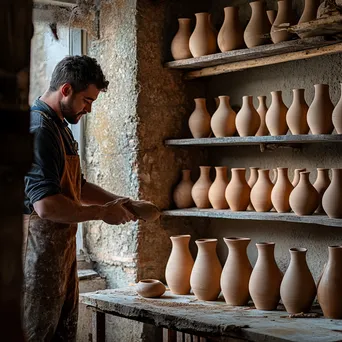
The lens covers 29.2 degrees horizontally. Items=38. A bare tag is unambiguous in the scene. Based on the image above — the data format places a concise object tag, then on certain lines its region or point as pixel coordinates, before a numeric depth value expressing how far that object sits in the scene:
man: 3.05
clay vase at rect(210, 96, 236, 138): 4.15
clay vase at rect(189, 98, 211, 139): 4.32
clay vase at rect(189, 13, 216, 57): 4.20
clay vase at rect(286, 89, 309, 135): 3.71
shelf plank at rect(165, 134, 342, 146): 3.51
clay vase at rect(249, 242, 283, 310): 3.45
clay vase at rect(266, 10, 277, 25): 3.97
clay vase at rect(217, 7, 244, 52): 4.07
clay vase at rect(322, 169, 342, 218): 3.47
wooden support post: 0.96
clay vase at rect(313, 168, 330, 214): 3.68
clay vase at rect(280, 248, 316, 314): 3.34
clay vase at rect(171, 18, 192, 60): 4.32
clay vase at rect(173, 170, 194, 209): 4.41
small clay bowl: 3.77
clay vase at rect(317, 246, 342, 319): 3.21
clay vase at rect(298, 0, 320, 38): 3.61
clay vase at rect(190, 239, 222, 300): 3.73
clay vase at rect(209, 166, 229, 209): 4.17
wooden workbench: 2.95
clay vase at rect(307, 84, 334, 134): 3.58
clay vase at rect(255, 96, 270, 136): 4.01
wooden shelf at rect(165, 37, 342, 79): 3.57
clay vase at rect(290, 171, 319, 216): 3.62
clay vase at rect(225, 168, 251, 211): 4.02
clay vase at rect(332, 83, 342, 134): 3.48
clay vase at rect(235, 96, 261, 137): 3.99
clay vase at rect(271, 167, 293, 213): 3.80
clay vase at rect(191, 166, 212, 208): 4.30
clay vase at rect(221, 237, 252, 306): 3.59
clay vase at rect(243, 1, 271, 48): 3.90
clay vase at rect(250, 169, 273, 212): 3.91
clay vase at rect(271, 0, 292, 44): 3.81
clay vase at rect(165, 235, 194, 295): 3.91
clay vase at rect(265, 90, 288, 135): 3.84
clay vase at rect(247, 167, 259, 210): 4.08
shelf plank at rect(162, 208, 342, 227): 3.48
